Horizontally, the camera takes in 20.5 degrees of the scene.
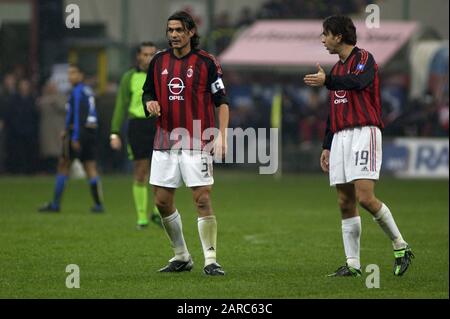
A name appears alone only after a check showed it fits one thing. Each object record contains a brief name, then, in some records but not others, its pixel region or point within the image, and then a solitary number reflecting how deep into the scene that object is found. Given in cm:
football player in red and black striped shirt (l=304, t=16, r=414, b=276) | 973
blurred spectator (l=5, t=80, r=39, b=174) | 2433
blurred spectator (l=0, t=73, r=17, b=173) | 2445
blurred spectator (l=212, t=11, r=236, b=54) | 2712
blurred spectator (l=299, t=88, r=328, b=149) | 2605
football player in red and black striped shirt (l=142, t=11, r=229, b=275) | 1003
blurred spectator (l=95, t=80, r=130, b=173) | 2520
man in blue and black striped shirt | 1662
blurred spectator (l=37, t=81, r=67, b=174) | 2420
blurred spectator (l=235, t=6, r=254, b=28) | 2762
